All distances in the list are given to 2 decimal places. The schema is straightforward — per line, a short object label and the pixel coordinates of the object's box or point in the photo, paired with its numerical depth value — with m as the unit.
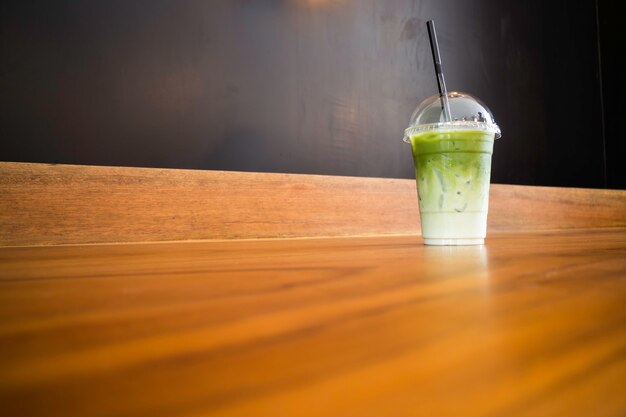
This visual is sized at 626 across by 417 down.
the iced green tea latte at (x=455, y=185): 0.70
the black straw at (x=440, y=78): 0.75
